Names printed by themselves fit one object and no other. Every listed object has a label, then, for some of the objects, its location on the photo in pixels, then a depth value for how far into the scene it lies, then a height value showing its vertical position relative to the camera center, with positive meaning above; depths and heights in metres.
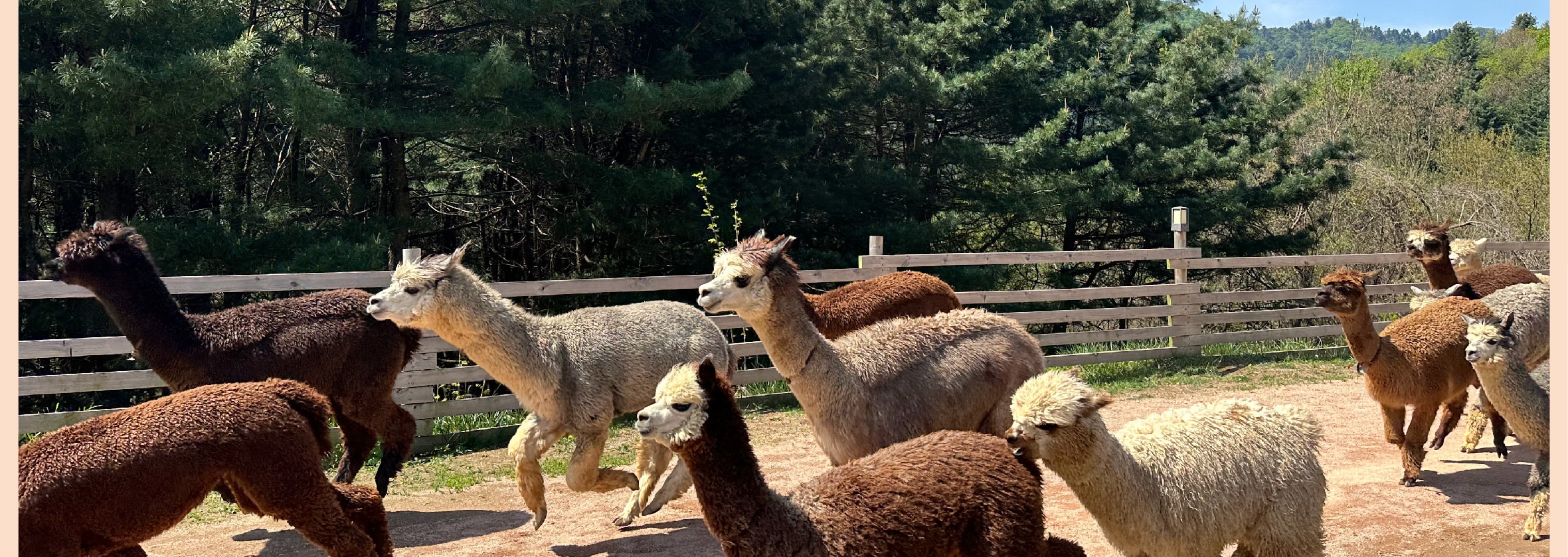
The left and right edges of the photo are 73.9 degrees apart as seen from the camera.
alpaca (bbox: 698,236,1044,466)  5.18 -0.44
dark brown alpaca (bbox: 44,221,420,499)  6.07 -0.32
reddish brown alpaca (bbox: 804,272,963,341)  8.11 -0.15
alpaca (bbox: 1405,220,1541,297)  10.03 +0.18
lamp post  13.62 +0.70
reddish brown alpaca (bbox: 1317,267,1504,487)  7.11 -0.57
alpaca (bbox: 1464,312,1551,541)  5.83 -0.65
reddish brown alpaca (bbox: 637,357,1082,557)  3.43 -0.75
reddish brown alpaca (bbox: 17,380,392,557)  4.16 -0.76
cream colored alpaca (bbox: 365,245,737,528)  5.96 -0.44
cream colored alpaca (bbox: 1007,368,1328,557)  4.06 -0.80
